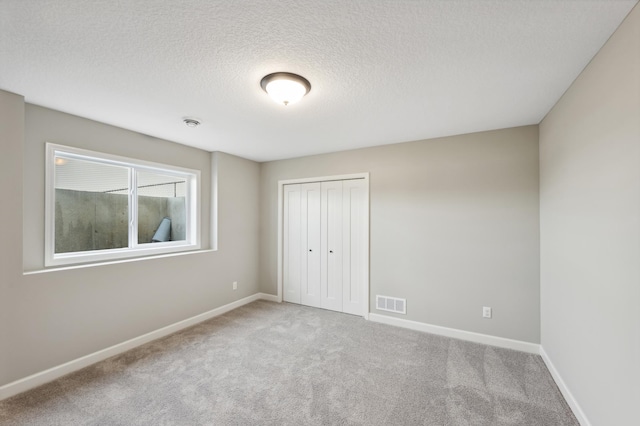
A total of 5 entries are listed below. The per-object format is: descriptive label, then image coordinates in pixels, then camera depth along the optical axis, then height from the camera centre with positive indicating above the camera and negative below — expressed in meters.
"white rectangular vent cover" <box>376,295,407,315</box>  3.58 -1.23
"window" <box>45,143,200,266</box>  2.64 +0.07
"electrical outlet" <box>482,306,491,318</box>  3.08 -1.13
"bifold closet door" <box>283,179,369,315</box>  3.96 -0.49
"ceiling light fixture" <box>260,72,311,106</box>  1.90 +0.93
